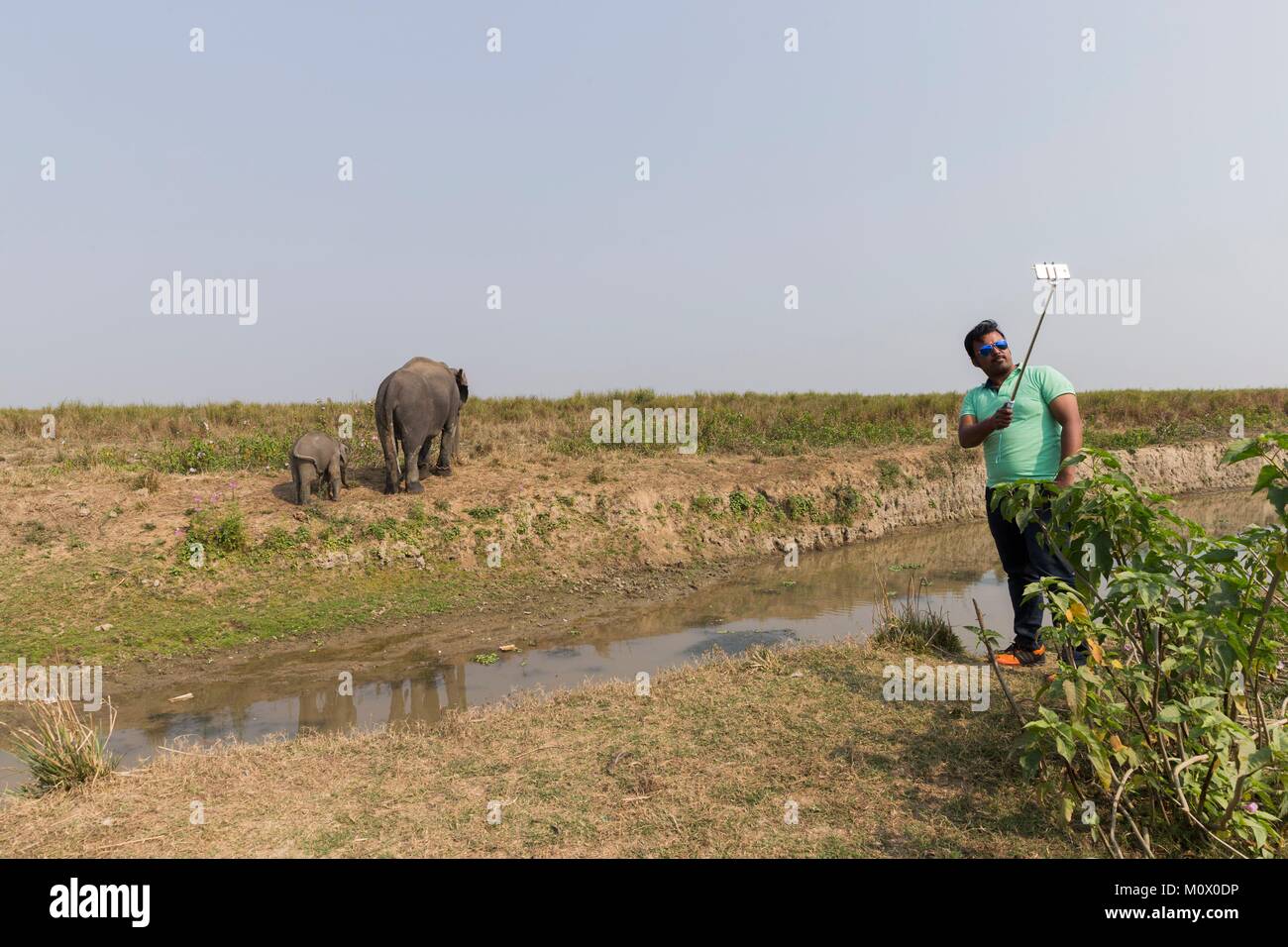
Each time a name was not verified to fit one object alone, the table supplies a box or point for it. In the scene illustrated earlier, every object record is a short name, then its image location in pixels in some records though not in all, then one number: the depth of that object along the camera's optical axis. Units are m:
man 4.13
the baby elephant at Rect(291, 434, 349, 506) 8.88
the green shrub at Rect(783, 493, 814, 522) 11.89
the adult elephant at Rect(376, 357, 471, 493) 9.56
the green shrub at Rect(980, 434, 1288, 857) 2.39
